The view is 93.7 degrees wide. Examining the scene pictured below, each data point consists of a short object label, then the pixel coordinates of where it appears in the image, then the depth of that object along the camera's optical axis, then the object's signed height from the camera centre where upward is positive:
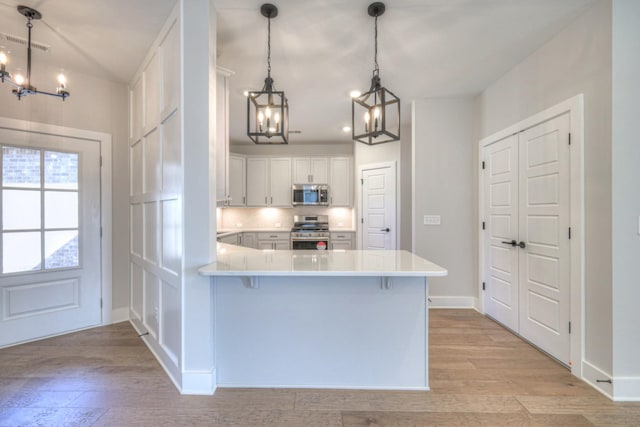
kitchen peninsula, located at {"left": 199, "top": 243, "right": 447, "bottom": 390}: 2.06 -0.82
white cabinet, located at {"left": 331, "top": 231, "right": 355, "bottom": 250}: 5.73 -0.53
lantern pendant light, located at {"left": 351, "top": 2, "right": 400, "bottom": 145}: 1.80 +0.63
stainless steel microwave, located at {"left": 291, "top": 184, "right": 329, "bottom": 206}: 5.82 +0.33
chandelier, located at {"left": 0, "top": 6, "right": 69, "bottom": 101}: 2.06 +0.93
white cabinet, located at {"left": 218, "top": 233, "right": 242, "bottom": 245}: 4.80 -0.45
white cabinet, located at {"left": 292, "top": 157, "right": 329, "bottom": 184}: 5.92 +0.83
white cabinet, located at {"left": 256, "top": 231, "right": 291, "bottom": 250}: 5.80 -0.52
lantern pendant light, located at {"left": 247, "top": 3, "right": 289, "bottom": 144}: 1.95 +0.62
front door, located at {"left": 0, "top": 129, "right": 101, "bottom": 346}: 2.72 -0.22
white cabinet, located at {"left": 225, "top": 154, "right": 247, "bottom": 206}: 5.77 +0.62
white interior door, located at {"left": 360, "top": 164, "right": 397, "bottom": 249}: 5.01 +0.09
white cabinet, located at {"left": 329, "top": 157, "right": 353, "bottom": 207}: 5.90 +0.60
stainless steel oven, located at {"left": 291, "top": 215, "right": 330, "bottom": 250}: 5.68 -0.46
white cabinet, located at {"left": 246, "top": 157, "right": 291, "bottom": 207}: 5.94 +0.66
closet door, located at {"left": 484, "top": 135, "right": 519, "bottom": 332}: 2.99 -0.19
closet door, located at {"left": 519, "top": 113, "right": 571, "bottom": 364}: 2.37 -0.21
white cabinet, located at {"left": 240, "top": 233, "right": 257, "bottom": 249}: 5.76 -0.53
